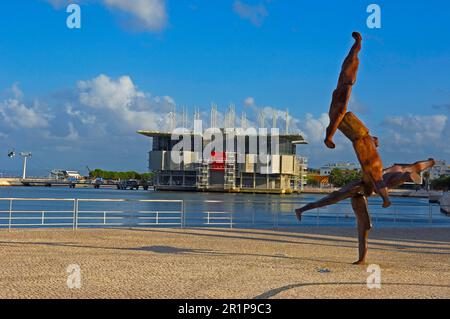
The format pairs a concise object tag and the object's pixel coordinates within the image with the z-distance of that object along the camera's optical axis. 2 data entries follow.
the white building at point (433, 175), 191.60
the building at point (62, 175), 182.30
